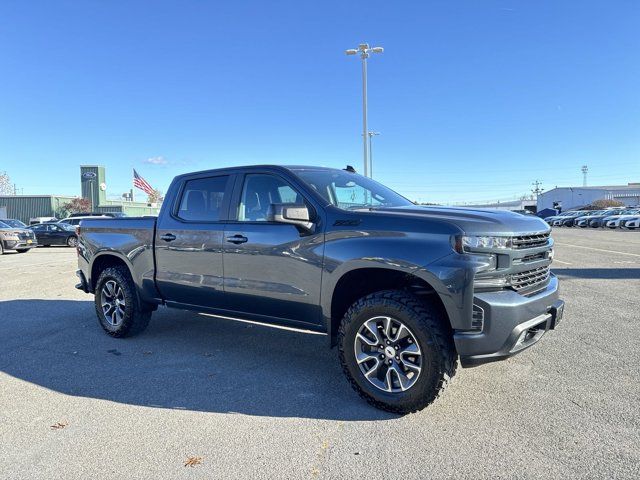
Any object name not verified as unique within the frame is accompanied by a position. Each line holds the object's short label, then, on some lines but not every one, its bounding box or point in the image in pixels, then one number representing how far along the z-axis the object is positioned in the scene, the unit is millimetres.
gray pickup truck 3363
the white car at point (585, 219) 46259
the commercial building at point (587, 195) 93562
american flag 47969
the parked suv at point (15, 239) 18844
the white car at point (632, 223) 37562
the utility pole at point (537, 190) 136625
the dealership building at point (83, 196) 54844
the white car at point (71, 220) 28122
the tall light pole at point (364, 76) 22016
